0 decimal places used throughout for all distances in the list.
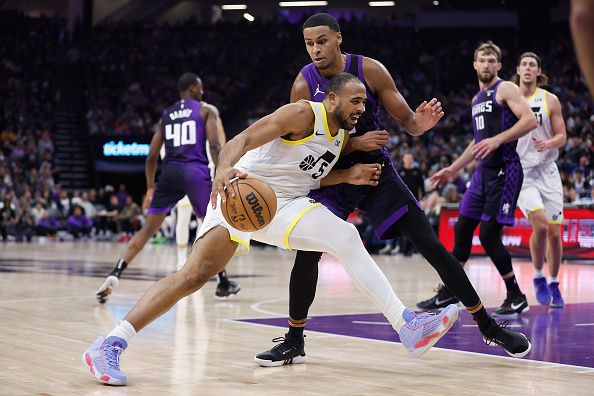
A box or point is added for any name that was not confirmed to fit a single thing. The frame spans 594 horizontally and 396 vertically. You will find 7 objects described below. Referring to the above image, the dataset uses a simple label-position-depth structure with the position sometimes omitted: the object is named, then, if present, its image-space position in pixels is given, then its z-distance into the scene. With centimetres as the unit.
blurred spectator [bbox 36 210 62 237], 2077
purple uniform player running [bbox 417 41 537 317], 688
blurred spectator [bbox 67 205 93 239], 2094
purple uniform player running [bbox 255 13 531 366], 479
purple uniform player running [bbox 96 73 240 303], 791
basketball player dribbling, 429
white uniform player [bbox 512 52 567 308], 771
